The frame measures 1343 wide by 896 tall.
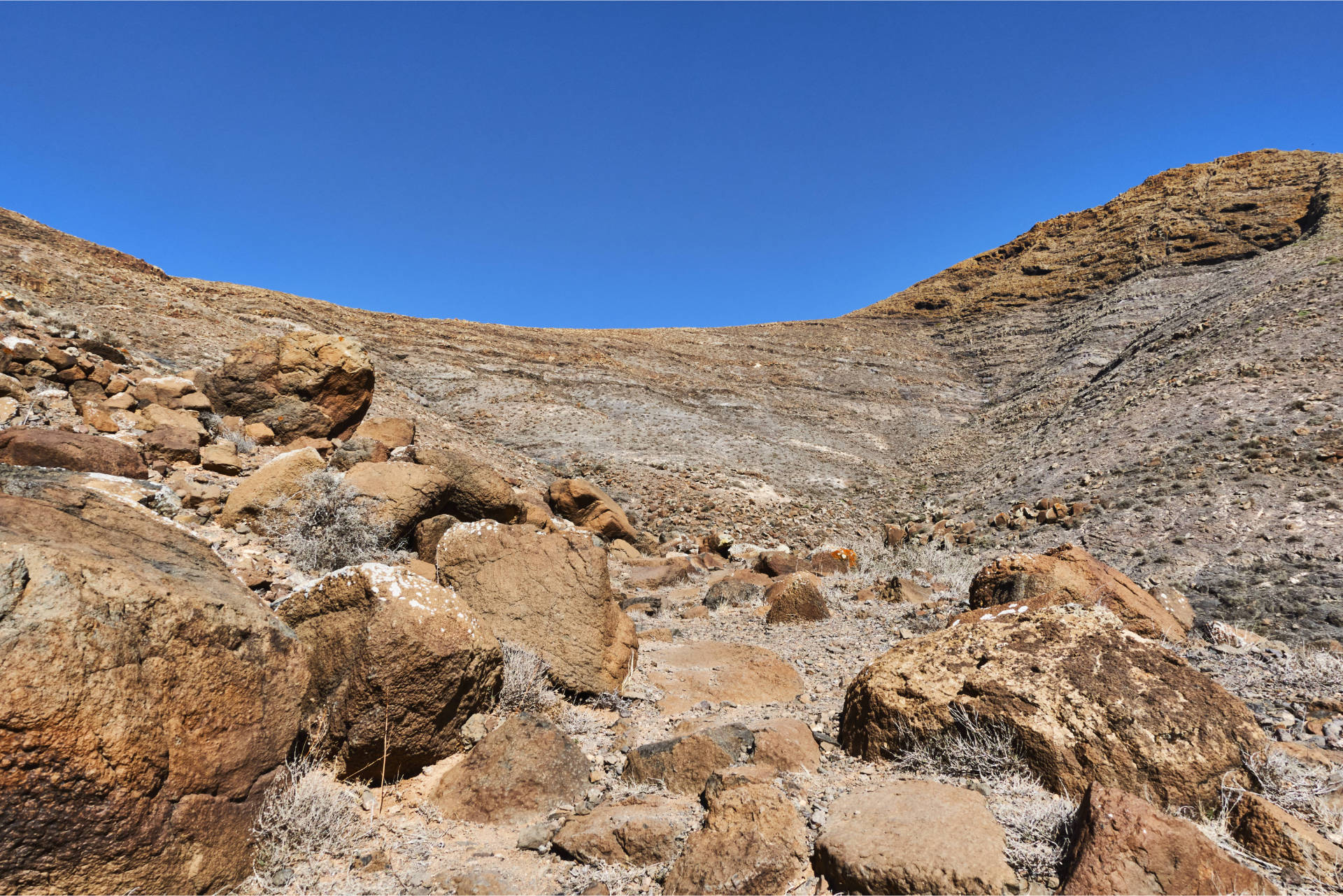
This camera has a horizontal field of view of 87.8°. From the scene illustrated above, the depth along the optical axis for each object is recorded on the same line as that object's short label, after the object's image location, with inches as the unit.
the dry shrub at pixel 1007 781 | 88.8
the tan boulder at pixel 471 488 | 258.5
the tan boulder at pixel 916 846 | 84.1
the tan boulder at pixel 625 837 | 103.0
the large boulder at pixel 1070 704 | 105.1
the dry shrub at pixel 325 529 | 204.2
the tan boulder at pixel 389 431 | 314.0
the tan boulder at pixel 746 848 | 93.0
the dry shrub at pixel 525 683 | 153.9
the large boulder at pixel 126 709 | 73.5
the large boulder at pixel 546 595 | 175.2
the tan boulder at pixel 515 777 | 119.3
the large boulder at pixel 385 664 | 118.2
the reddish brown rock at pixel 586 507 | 414.6
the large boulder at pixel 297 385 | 310.3
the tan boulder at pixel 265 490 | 213.3
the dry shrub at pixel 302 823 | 93.0
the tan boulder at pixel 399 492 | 228.4
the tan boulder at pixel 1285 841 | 83.4
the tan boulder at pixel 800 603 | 263.0
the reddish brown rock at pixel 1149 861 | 79.4
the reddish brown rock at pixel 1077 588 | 180.4
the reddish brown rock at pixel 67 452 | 172.6
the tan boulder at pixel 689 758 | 124.5
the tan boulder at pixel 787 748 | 125.9
